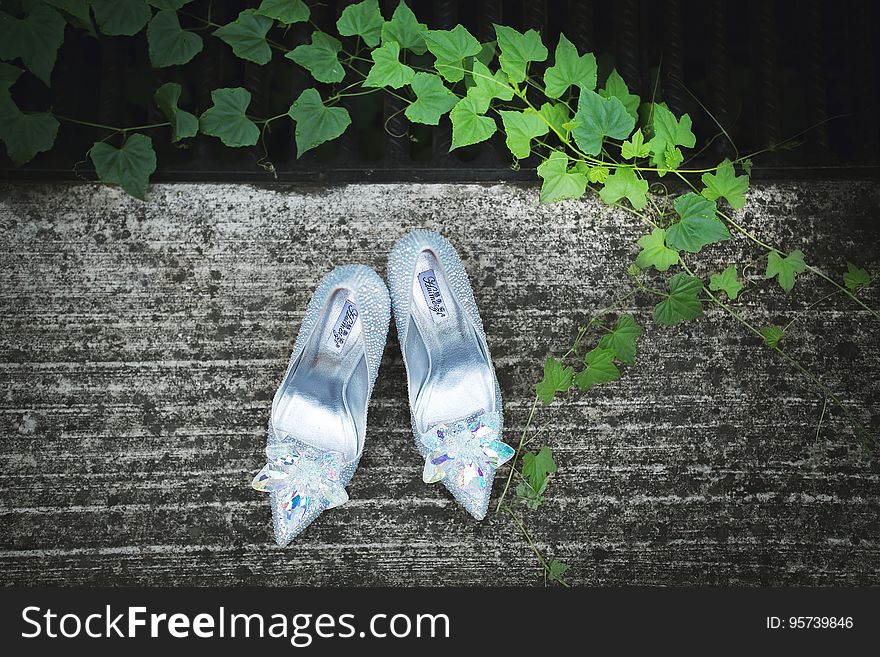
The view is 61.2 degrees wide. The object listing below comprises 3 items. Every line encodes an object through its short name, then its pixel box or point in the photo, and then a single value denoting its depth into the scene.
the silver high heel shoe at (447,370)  1.44
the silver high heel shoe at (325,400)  1.45
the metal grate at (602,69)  1.64
